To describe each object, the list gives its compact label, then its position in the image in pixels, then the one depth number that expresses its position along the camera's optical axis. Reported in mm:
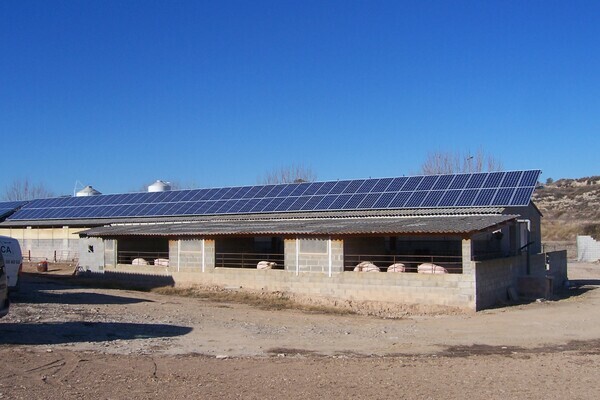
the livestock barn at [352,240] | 21203
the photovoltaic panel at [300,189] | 33816
